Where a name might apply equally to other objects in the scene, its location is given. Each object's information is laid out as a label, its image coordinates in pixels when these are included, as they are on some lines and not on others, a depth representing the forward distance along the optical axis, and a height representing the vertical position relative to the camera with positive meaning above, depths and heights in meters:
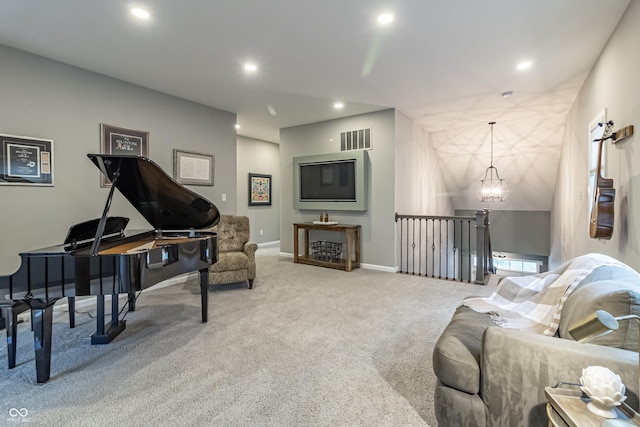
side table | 0.91 -0.66
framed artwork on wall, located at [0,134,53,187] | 2.93 +0.52
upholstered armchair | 3.82 -0.59
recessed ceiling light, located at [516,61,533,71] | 3.29 +1.62
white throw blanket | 1.71 -0.60
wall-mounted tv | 5.24 +0.54
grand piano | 1.85 -0.33
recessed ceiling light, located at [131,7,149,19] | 2.38 +1.61
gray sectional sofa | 1.17 -0.66
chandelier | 6.75 +0.60
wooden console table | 5.05 -0.66
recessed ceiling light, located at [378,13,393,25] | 2.44 +1.60
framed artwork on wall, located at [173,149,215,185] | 4.41 +0.67
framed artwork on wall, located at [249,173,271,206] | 7.24 +0.52
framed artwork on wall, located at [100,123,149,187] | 3.66 +0.90
